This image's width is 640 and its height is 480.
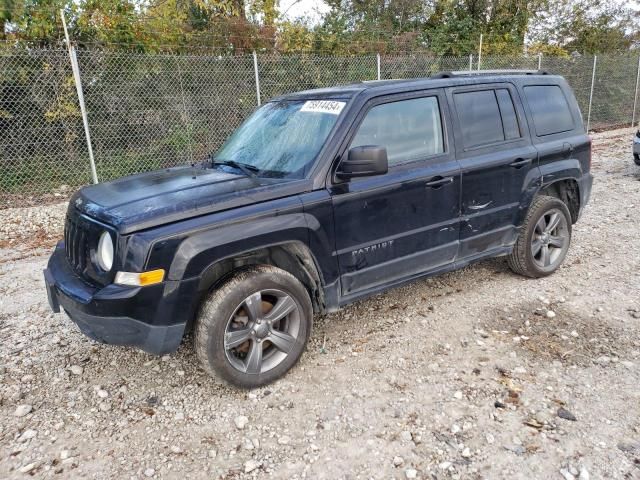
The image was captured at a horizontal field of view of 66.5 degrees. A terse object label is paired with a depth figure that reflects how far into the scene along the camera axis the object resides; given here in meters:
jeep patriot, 2.81
